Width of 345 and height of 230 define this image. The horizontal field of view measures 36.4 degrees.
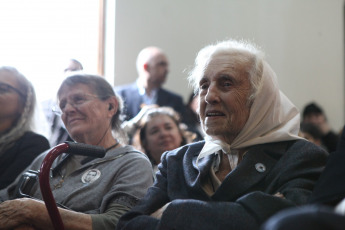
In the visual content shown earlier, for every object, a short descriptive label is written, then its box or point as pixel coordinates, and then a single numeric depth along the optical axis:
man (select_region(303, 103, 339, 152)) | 5.69
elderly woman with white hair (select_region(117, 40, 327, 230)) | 1.61
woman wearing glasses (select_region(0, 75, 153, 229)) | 1.95
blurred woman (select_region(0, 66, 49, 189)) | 2.66
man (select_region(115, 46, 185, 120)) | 4.32
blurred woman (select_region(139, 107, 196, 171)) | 3.17
